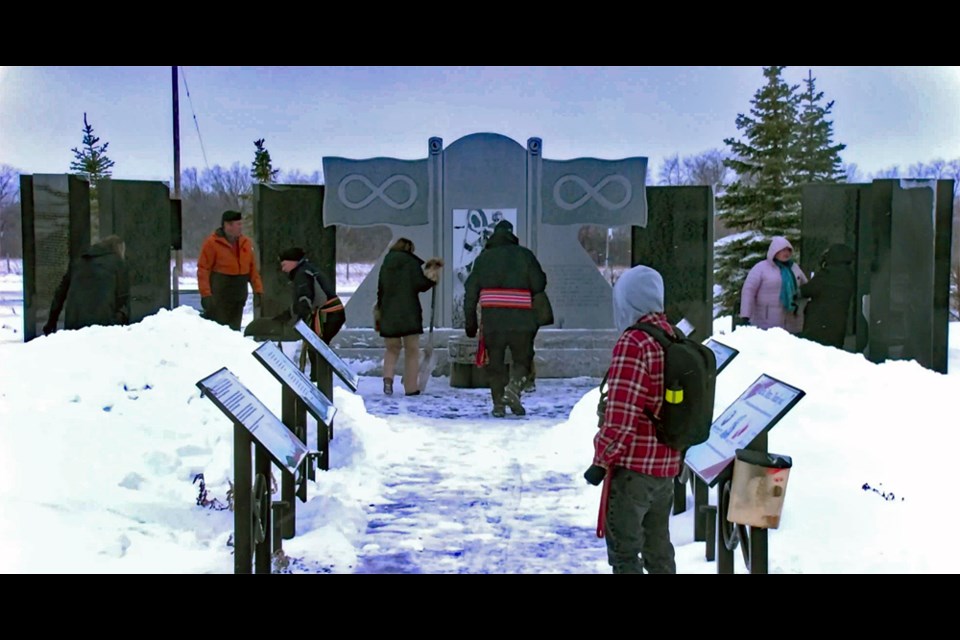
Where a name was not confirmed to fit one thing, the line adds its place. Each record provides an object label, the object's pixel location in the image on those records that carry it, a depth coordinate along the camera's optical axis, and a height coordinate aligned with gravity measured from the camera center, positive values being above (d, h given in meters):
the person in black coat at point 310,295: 9.39 -0.26
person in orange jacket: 10.61 -0.03
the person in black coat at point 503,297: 8.74 -0.25
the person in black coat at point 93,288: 9.95 -0.22
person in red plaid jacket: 3.78 -0.71
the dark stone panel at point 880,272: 11.24 +0.00
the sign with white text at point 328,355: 6.91 -0.63
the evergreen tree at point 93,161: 19.12 +2.13
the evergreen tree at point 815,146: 21.81 +2.82
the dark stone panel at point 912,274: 11.02 -0.02
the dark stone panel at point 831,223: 11.67 +0.60
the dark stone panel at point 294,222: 12.29 +0.58
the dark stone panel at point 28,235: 10.99 +0.35
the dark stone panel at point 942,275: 10.97 -0.03
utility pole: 19.86 +2.50
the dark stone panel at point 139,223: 12.27 +0.55
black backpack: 3.74 -0.47
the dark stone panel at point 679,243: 12.09 +0.34
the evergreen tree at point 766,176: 21.95 +2.19
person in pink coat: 10.11 -0.20
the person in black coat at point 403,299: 9.84 -0.31
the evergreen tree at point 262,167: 20.83 +2.18
